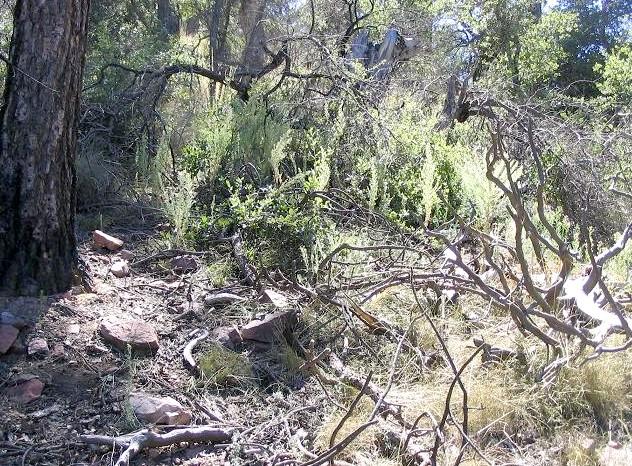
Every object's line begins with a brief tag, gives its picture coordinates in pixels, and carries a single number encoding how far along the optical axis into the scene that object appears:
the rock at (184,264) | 4.07
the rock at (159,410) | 2.66
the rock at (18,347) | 2.97
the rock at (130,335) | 3.12
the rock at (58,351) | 2.99
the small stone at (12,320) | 3.06
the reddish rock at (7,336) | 2.92
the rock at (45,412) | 2.62
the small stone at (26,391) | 2.69
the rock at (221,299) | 3.67
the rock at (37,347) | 2.98
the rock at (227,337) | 3.29
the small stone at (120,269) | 3.90
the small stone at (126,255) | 4.13
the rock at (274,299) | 3.56
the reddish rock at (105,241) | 4.21
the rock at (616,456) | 2.41
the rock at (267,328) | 3.31
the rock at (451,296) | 3.54
